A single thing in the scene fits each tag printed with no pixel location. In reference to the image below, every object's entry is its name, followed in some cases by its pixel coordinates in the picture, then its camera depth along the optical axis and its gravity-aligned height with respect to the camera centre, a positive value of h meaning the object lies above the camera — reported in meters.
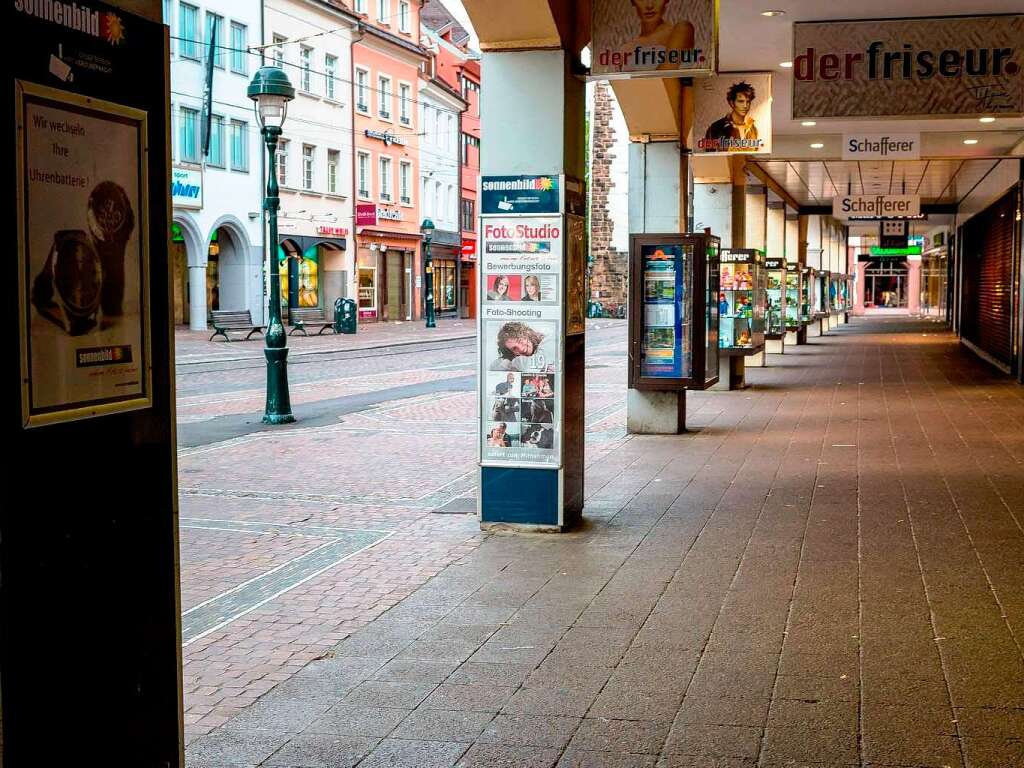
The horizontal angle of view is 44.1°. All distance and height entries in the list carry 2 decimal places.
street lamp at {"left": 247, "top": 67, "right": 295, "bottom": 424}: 14.70 +1.37
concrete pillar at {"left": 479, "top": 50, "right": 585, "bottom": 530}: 8.41 +1.01
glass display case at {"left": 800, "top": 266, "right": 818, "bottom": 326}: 36.67 +0.46
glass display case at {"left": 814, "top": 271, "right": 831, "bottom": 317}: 43.53 +0.45
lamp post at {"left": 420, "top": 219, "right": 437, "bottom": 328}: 47.22 +1.85
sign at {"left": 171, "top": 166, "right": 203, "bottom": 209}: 35.94 +3.57
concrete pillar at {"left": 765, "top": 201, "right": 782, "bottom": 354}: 31.47 +1.90
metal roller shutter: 23.53 +0.64
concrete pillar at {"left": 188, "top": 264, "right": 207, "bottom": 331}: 37.44 +0.37
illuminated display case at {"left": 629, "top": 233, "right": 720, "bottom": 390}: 13.21 -0.01
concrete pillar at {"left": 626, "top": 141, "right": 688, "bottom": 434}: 14.02 +1.14
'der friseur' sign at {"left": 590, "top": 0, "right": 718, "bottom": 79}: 8.55 +1.86
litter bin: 40.72 -0.16
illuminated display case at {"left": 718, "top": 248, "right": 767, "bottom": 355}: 20.53 +0.13
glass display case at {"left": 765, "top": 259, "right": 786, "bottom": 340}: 28.10 +0.24
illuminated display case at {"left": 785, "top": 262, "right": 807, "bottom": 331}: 32.59 +0.39
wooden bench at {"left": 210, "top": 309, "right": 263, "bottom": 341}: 34.28 -0.31
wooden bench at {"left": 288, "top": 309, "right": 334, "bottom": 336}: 39.78 -0.29
